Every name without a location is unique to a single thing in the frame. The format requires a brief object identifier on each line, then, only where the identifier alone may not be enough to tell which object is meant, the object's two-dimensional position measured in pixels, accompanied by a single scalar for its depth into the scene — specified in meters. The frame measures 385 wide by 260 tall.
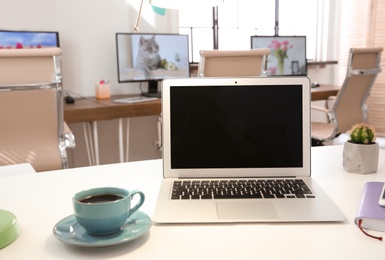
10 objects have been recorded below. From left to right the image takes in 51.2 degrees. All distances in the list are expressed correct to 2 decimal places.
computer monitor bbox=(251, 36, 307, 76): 3.35
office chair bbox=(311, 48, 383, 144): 2.71
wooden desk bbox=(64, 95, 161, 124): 2.39
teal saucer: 0.62
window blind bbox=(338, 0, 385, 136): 3.89
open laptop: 0.96
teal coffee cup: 0.63
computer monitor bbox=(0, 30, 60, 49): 2.54
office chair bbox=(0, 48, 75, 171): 1.77
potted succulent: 1.01
